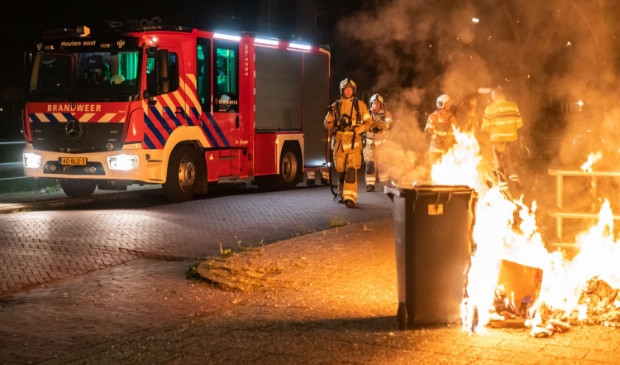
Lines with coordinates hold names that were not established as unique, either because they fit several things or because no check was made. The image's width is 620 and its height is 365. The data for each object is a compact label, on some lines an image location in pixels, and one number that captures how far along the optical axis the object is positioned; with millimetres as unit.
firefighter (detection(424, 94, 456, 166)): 12727
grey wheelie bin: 6316
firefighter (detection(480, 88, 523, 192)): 12266
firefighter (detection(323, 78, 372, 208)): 13562
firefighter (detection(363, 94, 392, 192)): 16188
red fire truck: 14453
